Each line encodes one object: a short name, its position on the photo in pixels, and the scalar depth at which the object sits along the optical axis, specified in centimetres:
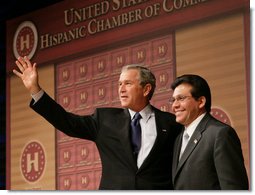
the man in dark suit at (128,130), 638
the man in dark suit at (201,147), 567
